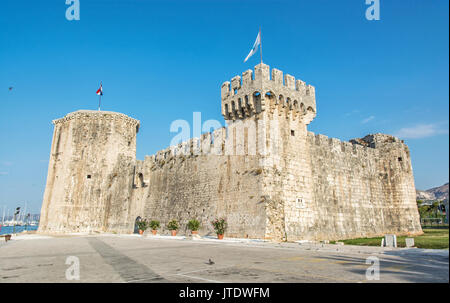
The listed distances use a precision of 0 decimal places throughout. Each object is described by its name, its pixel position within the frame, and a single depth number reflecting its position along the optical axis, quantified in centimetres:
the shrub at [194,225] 1852
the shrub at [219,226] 1675
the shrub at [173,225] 2117
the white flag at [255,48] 1761
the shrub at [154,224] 2311
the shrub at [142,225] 2469
